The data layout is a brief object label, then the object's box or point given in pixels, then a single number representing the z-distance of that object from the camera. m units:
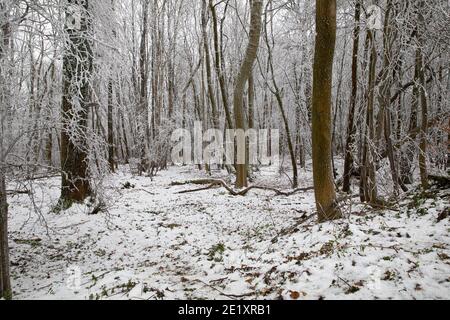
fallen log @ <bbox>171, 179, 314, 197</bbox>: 9.89
